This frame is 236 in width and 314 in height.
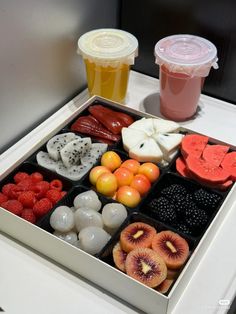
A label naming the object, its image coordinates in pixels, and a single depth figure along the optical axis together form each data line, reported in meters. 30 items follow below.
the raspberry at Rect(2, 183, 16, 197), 0.83
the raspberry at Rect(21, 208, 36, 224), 0.78
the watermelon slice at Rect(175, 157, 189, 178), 0.89
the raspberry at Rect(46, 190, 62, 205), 0.82
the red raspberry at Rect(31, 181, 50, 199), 0.83
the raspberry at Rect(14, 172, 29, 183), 0.86
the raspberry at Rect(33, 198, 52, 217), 0.79
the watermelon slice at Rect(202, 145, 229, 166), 0.89
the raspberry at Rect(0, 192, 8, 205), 0.81
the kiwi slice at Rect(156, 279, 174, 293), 0.71
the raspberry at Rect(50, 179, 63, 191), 0.86
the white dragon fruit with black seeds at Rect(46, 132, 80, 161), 0.91
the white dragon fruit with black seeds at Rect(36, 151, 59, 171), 0.89
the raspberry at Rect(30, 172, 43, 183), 0.86
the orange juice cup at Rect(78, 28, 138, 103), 1.01
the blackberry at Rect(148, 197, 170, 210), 0.81
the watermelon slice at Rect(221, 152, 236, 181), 0.87
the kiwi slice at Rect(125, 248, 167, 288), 0.70
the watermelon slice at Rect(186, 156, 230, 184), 0.86
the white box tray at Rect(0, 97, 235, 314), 0.67
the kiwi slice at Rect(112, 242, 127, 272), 0.74
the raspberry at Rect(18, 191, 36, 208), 0.81
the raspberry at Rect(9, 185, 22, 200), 0.82
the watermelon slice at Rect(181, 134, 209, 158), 0.90
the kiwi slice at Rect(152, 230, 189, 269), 0.72
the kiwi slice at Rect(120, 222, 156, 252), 0.75
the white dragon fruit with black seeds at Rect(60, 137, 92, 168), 0.90
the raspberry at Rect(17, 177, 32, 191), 0.83
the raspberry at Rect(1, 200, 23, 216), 0.79
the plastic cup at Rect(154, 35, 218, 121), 0.98
